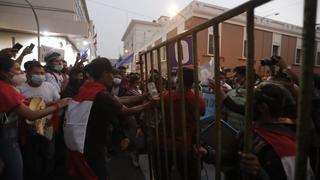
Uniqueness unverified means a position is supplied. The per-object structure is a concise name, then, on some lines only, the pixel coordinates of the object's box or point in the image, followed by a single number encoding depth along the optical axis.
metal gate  0.76
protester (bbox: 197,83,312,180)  1.01
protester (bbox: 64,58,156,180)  1.75
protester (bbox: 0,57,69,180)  1.82
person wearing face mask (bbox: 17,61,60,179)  2.55
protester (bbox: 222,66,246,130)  2.31
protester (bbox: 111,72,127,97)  3.52
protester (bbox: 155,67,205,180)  1.88
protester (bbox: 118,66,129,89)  3.92
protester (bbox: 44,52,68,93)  3.61
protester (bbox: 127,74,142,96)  4.05
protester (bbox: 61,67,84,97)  3.10
